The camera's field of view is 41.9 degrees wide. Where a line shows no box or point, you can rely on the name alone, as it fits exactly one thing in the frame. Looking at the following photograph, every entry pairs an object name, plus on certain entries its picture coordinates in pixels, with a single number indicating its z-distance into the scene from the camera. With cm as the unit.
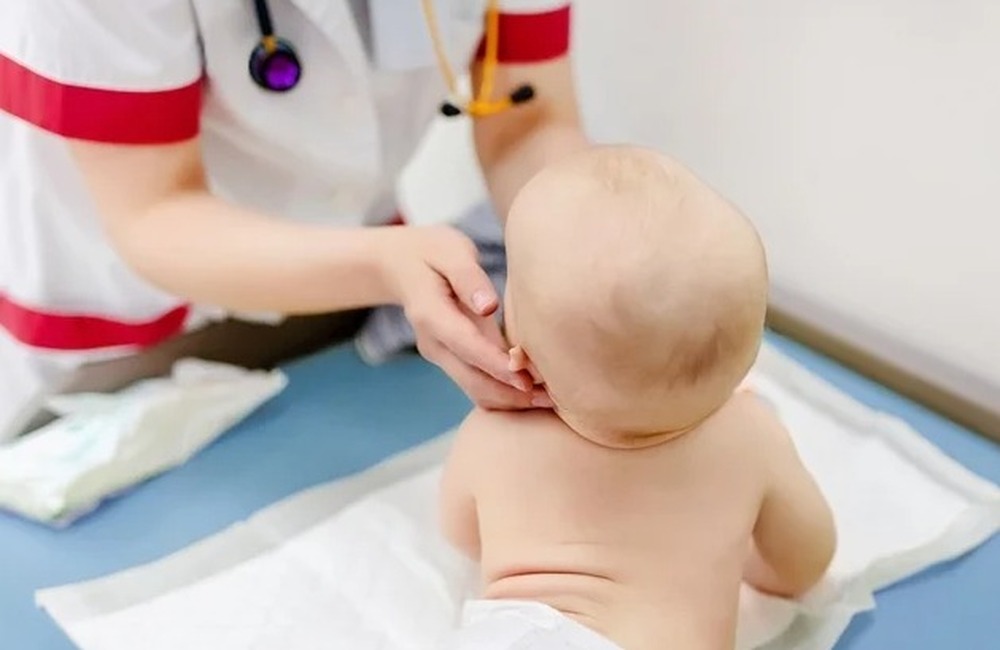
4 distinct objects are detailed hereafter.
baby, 58
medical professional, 79
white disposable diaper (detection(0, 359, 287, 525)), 89
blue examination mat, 83
